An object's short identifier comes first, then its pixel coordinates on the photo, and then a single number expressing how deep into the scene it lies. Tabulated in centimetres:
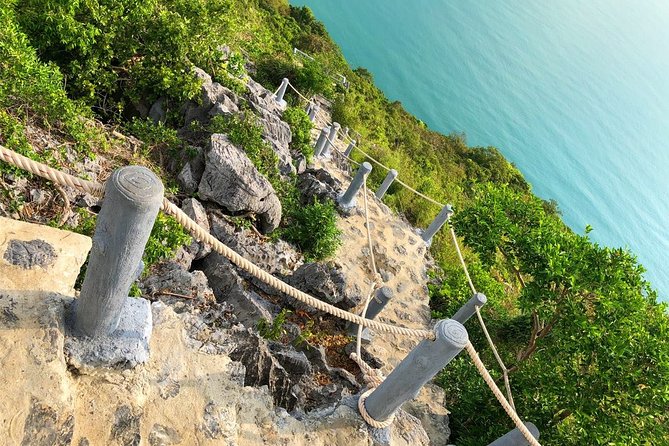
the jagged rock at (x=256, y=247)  607
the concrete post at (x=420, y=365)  308
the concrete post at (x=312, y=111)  1245
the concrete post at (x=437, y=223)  958
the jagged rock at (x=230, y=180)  611
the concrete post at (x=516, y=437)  448
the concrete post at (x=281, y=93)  1154
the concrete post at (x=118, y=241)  204
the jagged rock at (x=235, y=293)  486
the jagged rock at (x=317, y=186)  858
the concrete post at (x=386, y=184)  982
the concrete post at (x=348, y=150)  1203
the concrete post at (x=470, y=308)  663
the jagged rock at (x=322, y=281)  607
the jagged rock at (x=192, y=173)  620
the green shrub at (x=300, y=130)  945
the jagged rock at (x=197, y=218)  531
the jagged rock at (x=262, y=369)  374
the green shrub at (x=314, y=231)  748
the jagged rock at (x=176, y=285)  428
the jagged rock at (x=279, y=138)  788
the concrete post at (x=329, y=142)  1103
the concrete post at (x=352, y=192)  868
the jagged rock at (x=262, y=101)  827
